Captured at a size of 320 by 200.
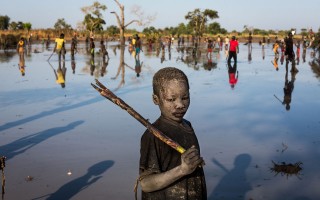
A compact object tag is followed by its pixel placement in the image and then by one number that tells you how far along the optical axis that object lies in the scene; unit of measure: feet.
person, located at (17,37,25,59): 83.44
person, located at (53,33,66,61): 75.96
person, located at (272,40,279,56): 93.54
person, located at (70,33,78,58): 96.75
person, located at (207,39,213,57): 106.46
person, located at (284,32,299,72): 64.23
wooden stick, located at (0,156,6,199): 14.60
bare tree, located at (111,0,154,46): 148.41
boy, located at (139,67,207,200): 6.99
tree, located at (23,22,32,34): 237.64
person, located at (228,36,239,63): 76.62
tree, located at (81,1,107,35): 243.40
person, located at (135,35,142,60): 93.49
